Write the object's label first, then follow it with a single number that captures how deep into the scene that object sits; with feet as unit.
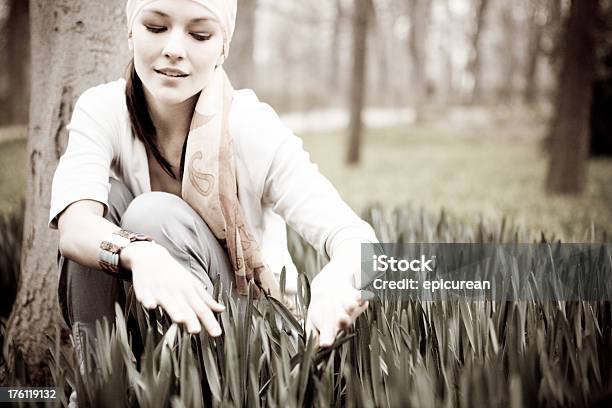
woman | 3.75
